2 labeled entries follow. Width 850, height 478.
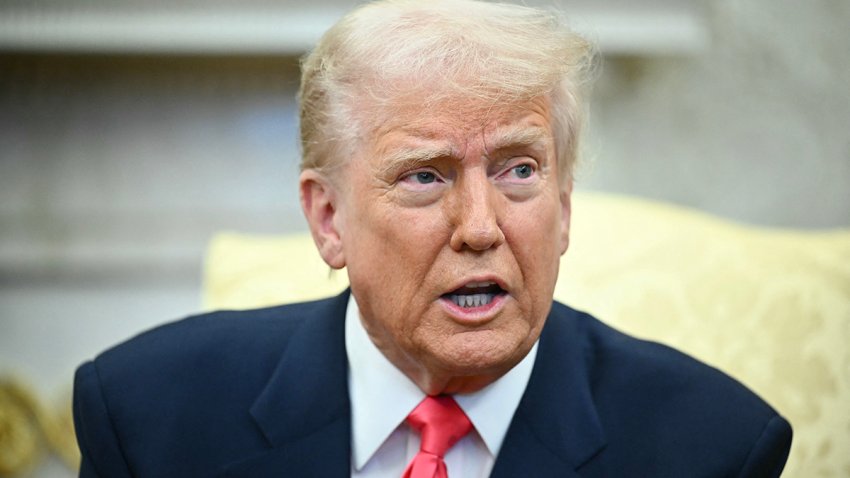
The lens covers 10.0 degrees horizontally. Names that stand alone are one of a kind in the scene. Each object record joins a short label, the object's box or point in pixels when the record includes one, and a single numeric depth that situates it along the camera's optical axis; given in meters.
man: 3.15
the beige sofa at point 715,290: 3.40
